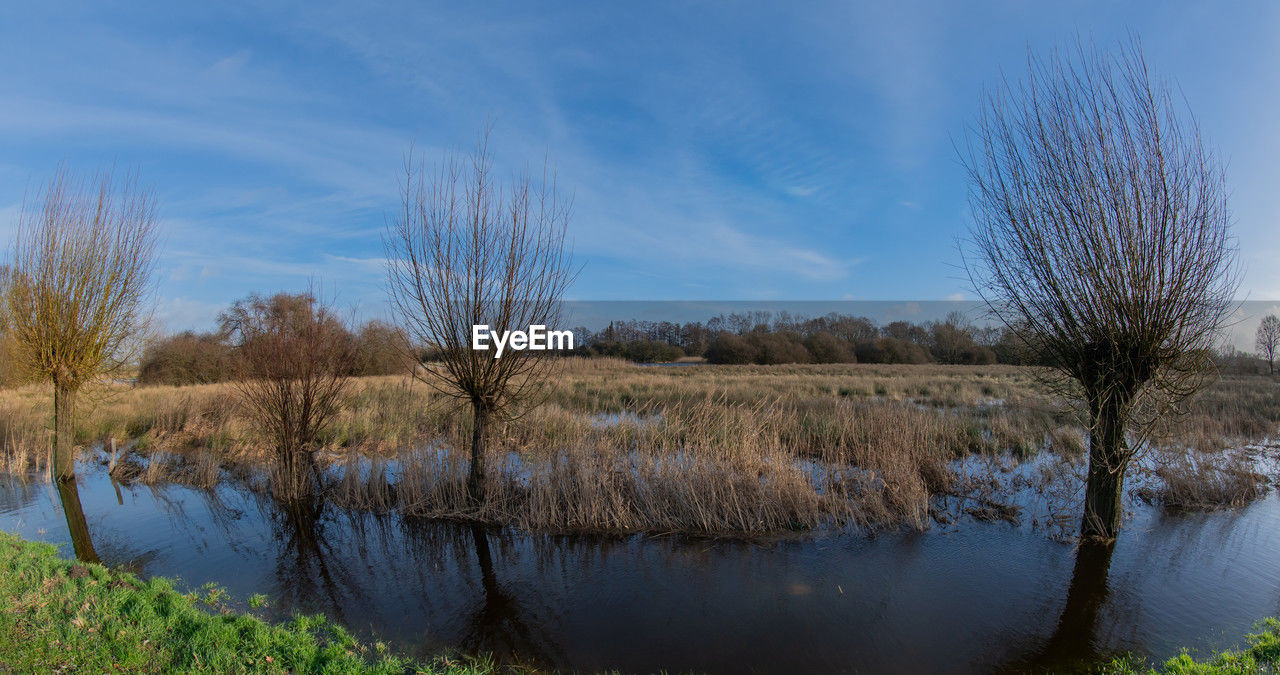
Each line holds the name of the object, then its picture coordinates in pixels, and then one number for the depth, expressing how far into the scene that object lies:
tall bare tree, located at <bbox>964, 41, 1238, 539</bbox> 6.40
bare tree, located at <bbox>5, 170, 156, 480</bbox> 10.36
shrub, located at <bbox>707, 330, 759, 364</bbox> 54.34
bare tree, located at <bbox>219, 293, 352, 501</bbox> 9.81
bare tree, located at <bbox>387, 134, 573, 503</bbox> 7.86
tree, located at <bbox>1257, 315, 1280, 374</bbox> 41.34
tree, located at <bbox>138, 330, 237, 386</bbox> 31.56
